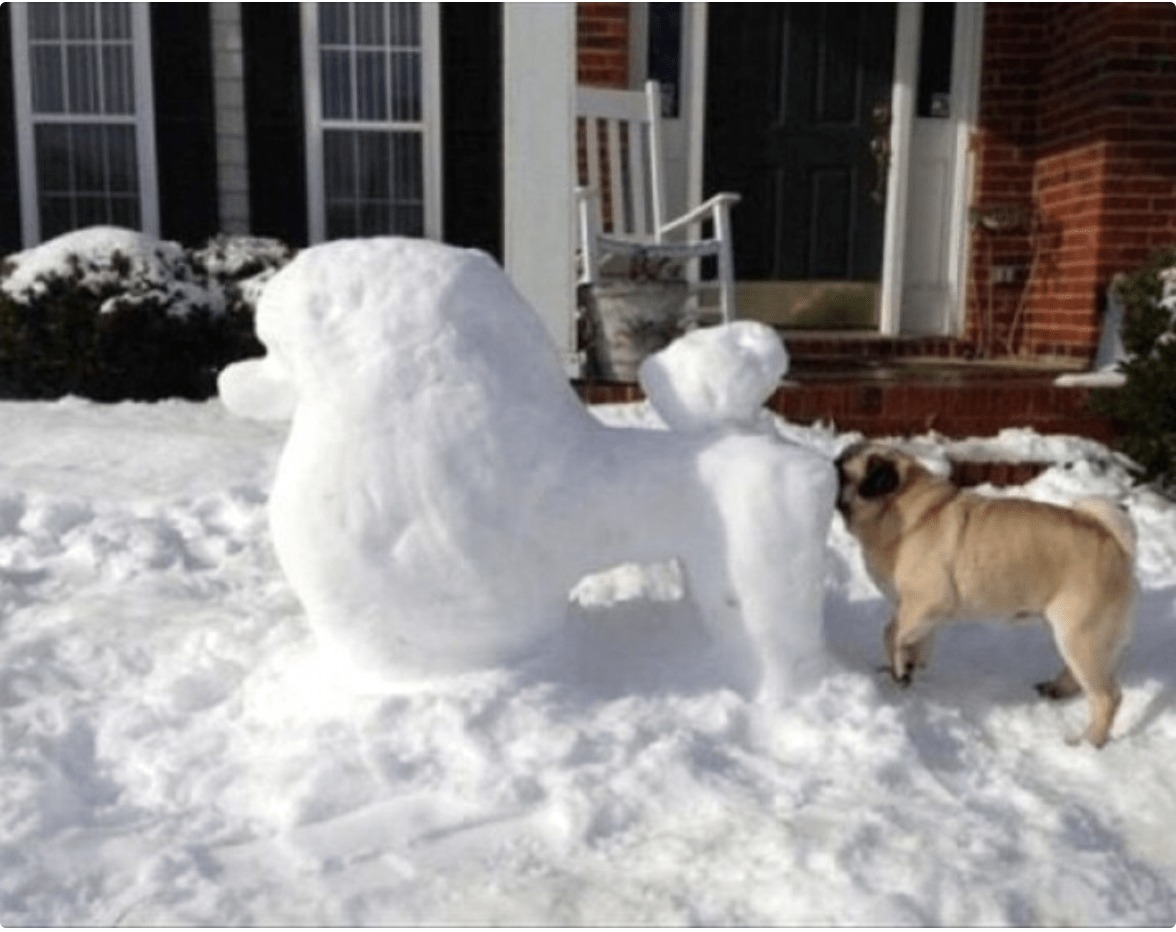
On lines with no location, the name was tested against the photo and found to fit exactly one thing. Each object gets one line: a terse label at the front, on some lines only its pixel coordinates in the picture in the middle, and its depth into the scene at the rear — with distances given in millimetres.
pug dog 2652
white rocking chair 6145
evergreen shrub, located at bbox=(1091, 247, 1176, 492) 4605
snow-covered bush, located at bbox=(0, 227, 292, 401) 6156
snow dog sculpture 2570
